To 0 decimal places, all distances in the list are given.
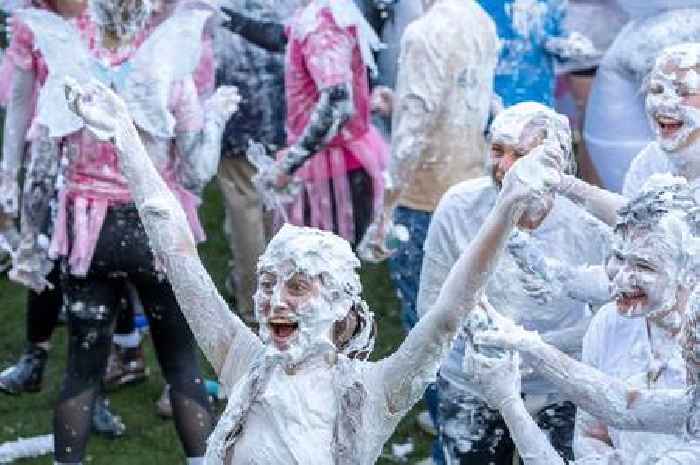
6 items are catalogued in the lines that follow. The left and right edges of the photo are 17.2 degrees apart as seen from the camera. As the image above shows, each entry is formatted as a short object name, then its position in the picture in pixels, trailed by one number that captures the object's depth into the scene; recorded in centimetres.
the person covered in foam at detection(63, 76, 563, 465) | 468
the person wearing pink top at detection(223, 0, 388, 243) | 811
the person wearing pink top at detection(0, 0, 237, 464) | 678
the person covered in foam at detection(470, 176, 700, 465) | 479
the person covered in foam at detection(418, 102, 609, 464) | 596
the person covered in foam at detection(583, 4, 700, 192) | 903
